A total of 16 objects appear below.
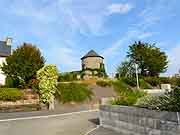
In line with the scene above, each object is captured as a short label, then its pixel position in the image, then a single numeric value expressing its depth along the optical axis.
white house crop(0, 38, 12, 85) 20.04
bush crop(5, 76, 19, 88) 14.15
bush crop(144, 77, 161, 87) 21.66
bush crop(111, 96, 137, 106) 5.52
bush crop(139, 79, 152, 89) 20.29
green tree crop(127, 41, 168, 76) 22.41
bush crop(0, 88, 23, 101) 10.80
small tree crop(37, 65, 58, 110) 10.96
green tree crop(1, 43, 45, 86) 12.88
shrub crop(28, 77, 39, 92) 11.92
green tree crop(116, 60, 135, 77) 23.74
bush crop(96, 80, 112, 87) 15.59
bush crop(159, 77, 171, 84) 21.87
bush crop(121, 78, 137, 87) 20.18
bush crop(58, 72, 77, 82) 17.60
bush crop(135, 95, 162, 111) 4.19
